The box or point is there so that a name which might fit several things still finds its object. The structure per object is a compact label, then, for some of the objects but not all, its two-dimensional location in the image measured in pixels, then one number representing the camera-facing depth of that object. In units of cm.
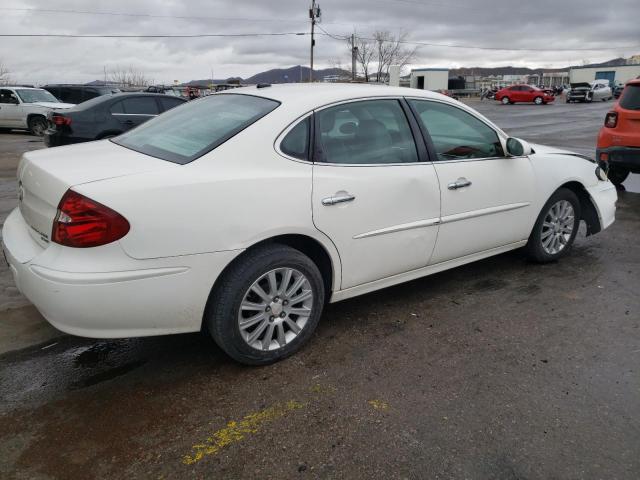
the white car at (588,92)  4253
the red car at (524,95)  4122
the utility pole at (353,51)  5839
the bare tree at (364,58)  6939
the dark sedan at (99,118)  939
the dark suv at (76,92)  1900
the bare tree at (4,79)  5230
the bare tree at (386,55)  6975
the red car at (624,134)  685
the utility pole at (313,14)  4238
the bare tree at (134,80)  7824
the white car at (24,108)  1694
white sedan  247
